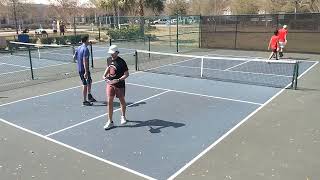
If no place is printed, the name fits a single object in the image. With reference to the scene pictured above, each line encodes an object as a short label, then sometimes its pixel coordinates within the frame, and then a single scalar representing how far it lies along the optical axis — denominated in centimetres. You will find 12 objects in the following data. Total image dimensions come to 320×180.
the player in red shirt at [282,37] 1822
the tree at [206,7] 7200
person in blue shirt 978
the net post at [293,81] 1197
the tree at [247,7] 5744
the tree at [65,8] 5209
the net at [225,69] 1388
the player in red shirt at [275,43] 1757
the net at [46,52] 2212
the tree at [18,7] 5100
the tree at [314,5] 4406
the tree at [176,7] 6137
